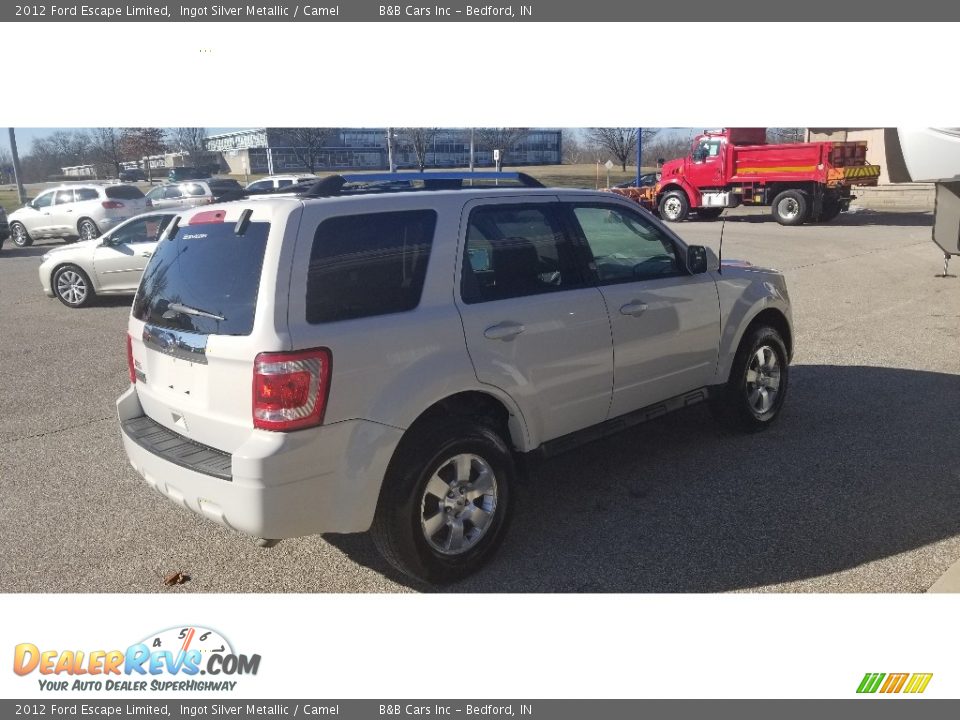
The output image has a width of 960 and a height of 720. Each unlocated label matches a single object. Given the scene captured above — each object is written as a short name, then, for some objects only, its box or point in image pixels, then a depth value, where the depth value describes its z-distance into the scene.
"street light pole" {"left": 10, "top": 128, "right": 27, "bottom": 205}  26.16
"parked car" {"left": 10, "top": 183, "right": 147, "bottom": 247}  20.83
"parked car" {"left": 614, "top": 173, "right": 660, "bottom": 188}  30.76
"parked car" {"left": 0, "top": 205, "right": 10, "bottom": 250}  21.16
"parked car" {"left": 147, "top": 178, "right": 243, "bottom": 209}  20.47
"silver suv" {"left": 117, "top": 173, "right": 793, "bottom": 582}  3.04
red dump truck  22.05
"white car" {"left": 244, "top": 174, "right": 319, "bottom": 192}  18.36
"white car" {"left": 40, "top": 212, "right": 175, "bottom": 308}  11.45
